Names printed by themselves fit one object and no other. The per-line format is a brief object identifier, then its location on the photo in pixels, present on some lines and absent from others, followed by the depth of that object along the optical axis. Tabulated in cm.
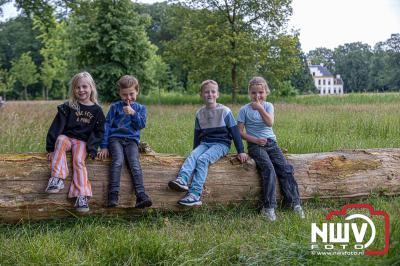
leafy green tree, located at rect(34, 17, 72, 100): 4578
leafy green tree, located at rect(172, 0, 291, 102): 2677
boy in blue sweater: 480
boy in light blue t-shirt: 528
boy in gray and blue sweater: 503
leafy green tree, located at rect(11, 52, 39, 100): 5675
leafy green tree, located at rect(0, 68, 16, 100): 5199
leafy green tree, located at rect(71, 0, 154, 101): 2923
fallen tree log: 467
